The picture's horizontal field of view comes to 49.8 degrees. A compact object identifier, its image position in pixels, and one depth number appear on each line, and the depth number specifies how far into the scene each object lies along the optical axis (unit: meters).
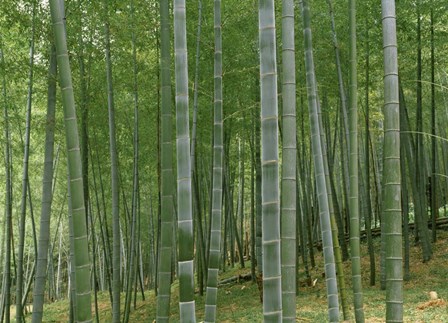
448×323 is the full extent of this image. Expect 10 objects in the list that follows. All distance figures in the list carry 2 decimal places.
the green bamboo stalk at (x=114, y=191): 5.19
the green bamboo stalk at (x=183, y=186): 2.47
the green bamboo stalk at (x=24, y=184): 5.30
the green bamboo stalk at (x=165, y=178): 2.75
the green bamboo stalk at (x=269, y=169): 1.99
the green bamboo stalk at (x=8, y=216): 6.45
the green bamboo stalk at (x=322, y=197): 3.34
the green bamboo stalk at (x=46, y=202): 4.04
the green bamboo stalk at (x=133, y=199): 6.10
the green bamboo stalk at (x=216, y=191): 3.62
